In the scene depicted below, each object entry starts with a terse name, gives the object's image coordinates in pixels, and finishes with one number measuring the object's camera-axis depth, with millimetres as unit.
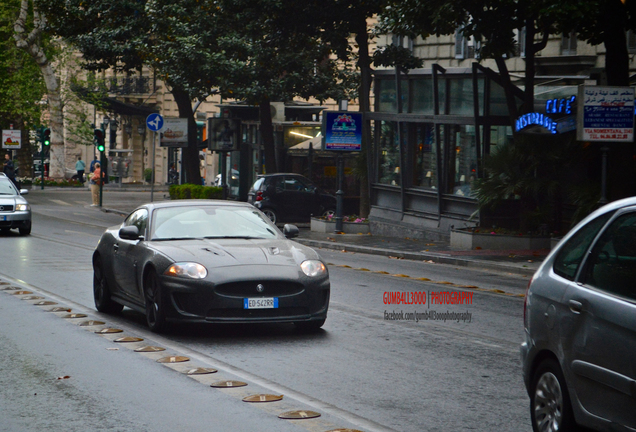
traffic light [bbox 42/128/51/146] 57906
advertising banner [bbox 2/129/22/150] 55844
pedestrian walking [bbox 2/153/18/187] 46641
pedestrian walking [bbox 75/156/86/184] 66000
